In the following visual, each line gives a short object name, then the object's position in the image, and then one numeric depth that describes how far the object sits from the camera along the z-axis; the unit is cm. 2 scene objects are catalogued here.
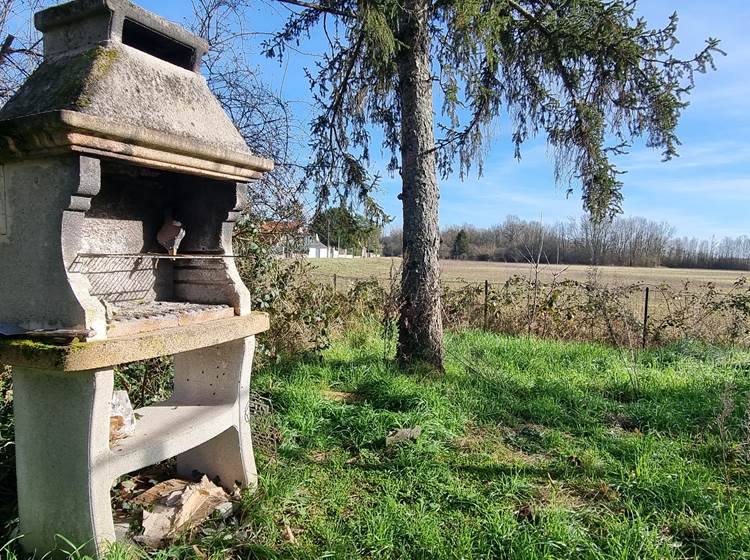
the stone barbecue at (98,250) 189
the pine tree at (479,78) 510
